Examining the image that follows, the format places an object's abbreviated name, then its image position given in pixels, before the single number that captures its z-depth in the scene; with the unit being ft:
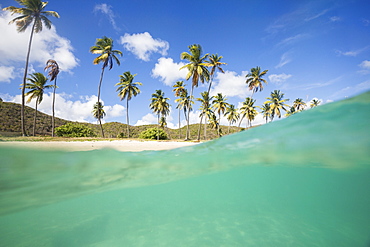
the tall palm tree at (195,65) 84.91
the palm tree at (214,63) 94.29
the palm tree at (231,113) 142.31
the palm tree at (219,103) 120.57
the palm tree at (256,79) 118.73
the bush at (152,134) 92.88
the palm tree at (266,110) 161.80
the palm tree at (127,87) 99.71
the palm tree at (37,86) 88.87
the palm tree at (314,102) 186.88
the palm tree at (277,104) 130.15
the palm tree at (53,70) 85.05
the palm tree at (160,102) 113.09
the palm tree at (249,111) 128.57
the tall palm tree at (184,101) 113.50
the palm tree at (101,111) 135.85
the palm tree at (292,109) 183.19
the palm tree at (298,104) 179.15
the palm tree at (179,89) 111.86
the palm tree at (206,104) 116.74
